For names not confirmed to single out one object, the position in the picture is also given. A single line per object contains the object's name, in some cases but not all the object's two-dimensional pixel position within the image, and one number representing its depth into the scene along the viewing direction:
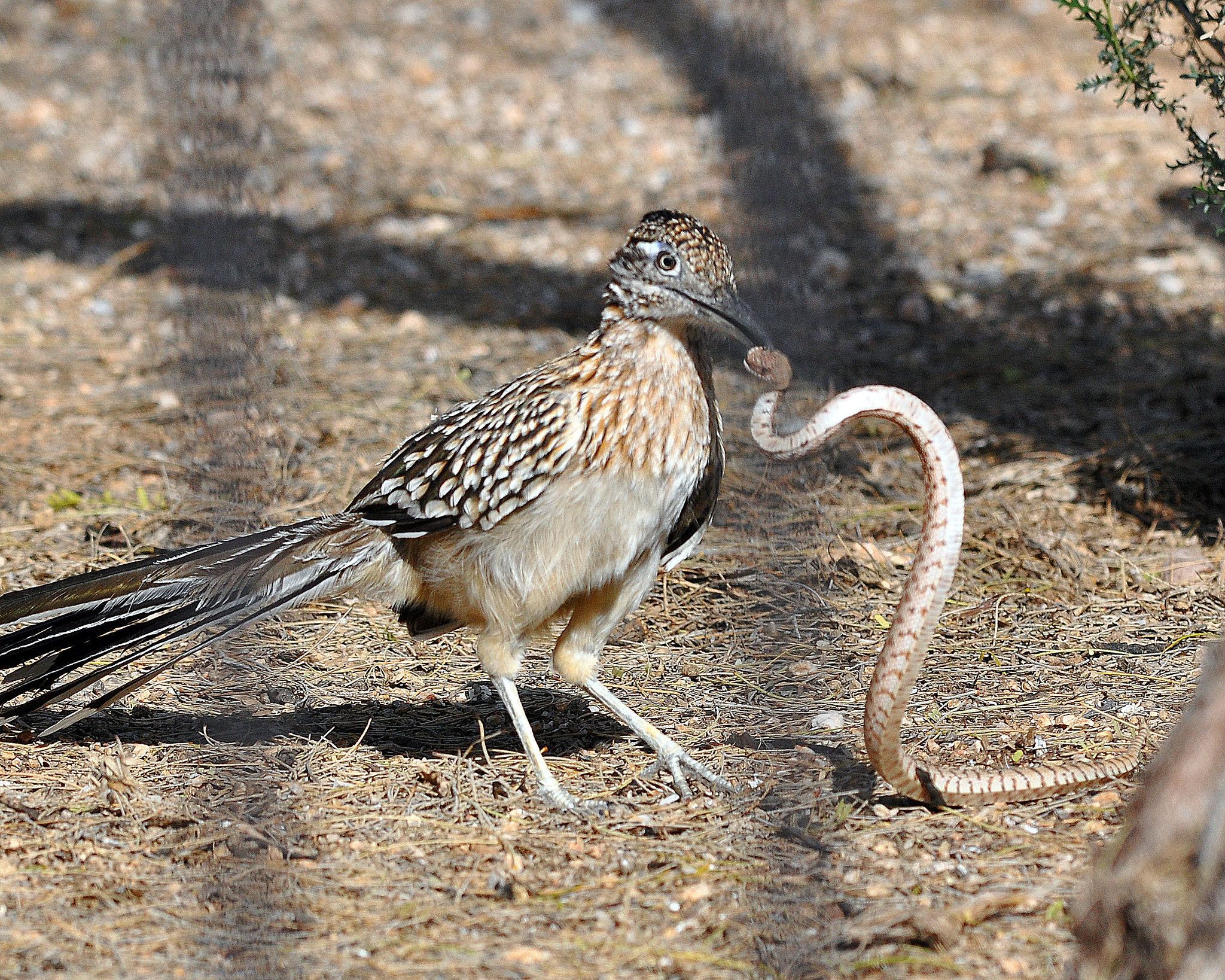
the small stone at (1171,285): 13.85
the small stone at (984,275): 14.87
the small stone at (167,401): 12.74
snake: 6.03
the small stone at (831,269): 15.13
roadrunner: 7.14
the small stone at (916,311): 14.28
